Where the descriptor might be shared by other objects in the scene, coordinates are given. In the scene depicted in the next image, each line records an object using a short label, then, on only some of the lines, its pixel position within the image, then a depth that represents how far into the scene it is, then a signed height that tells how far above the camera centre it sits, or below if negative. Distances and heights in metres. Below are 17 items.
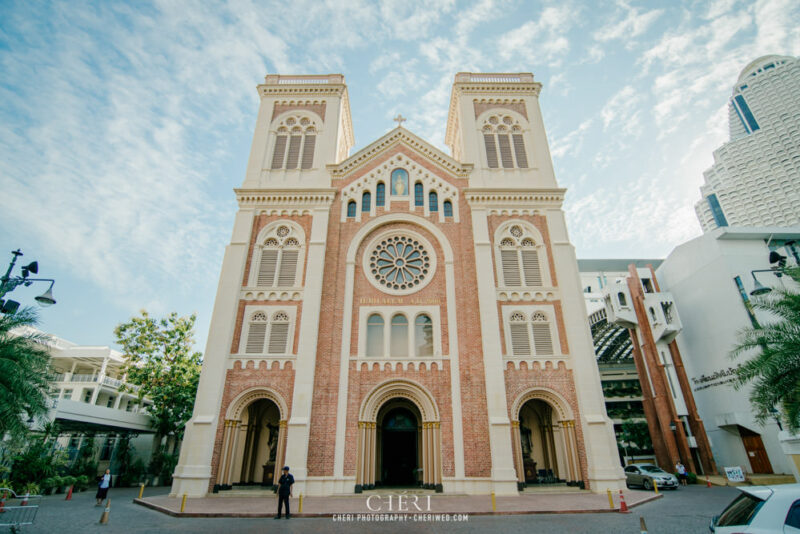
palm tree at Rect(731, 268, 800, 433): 11.75 +2.39
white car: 5.29 -0.71
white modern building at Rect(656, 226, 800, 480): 27.81 +8.97
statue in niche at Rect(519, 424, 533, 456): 21.83 +0.80
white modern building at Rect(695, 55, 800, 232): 86.69 +63.10
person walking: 17.02 -1.10
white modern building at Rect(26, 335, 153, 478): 26.59 +4.77
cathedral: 19.25 +6.22
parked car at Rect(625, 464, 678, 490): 22.73 -1.10
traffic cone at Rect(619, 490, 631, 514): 13.84 -1.60
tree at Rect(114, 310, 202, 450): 29.23 +5.85
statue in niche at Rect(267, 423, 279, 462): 21.20 +0.81
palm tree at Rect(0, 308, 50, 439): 10.72 +2.13
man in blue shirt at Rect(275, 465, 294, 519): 13.24 -0.91
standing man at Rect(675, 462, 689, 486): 26.20 -1.02
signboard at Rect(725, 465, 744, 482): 18.76 -0.81
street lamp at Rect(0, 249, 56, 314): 10.81 +4.31
